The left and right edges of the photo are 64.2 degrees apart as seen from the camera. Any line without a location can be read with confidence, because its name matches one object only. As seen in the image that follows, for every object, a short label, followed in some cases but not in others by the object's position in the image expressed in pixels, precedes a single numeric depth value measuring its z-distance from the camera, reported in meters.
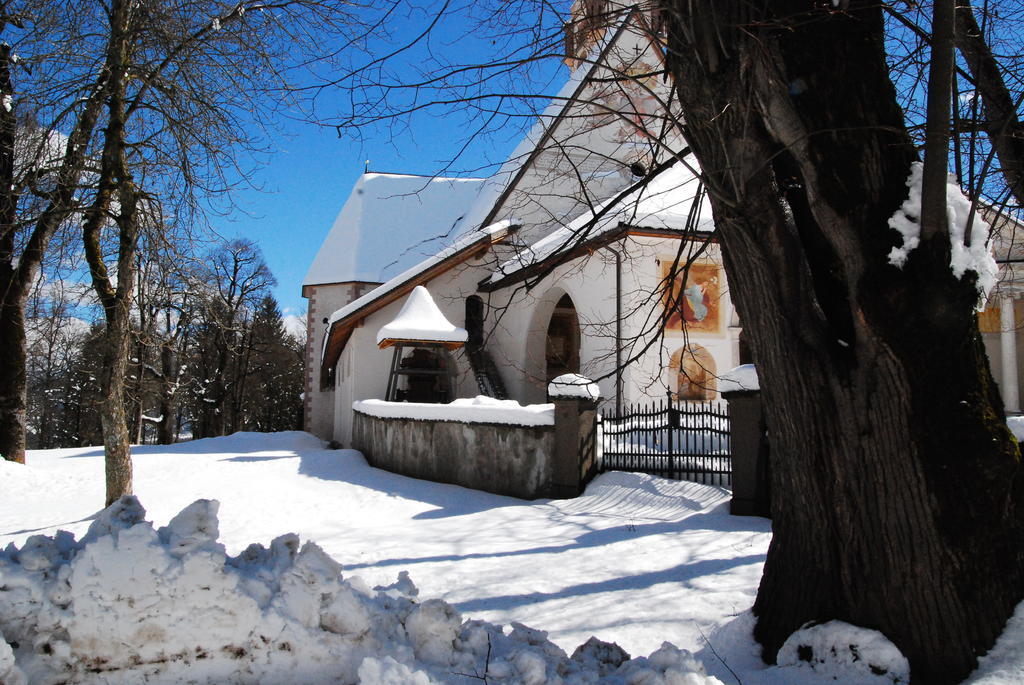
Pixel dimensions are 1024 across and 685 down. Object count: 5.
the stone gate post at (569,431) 11.00
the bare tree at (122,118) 8.60
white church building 17.41
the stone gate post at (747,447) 9.22
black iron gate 11.01
